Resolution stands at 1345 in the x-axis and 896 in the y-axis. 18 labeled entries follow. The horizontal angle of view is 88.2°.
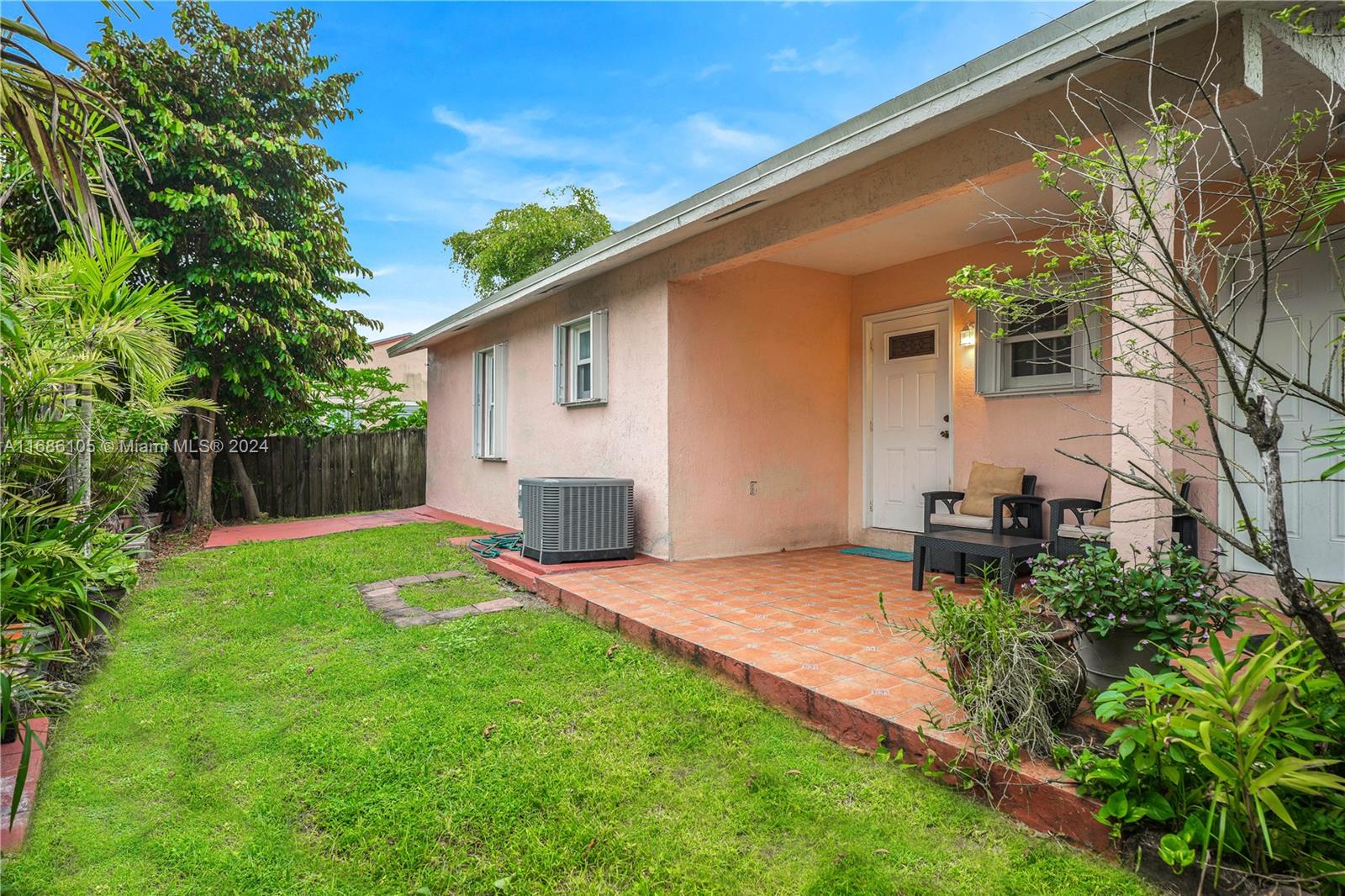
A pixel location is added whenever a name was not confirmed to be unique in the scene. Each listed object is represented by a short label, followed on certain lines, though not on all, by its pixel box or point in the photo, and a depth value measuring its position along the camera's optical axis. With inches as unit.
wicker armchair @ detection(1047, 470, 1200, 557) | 153.9
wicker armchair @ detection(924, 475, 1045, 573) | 198.6
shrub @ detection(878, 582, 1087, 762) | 87.0
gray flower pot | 92.5
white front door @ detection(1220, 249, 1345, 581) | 151.2
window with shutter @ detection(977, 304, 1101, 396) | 198.2
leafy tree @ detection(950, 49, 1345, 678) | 67.0
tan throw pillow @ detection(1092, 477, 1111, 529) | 174.6
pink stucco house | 154.4
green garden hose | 251.8
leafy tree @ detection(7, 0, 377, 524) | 316.5
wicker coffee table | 160.2
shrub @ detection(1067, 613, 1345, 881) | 63.5
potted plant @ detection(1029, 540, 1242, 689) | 87.8
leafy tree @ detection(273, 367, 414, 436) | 453.9
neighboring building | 809.5
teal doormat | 234.8
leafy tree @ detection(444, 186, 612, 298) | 850.8
